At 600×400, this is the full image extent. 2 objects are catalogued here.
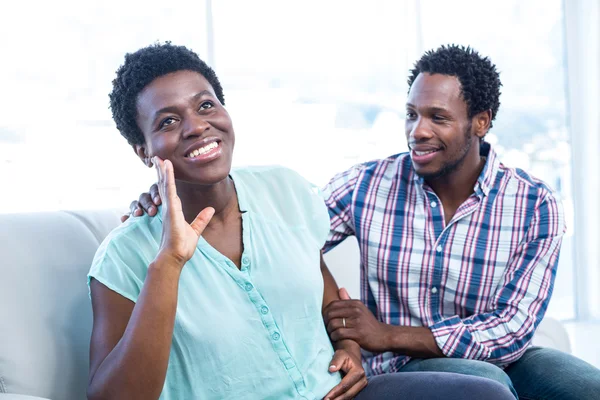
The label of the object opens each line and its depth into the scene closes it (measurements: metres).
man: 1.93
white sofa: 1.68
